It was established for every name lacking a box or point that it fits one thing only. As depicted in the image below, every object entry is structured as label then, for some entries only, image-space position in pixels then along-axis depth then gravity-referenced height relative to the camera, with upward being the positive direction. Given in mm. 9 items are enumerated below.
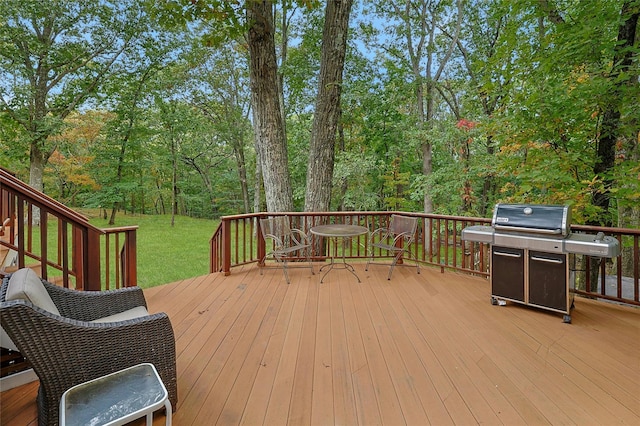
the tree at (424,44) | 9125 +5087
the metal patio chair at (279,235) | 4453 -374
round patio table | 4236 -293
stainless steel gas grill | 2900 -379
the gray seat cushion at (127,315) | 2098 -725
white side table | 1304 -855
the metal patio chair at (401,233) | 4410 -321
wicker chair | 1415 -697
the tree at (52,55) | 9688 +5158
